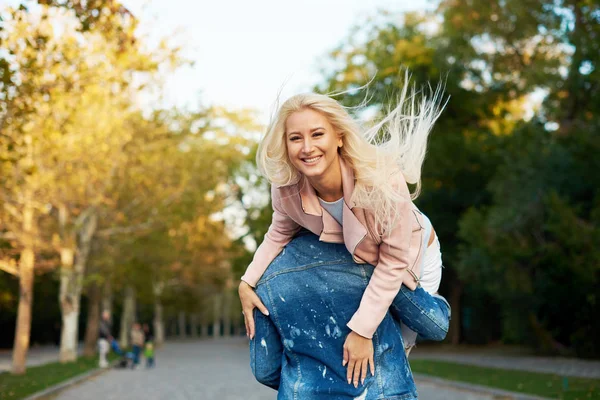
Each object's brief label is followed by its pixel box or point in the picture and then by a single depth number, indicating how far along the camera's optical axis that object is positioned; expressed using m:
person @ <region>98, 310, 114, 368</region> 28.53
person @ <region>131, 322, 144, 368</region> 29.13
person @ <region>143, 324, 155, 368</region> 29.27
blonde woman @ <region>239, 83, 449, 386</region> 3.14
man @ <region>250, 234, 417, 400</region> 3.30
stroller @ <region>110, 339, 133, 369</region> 28.81
